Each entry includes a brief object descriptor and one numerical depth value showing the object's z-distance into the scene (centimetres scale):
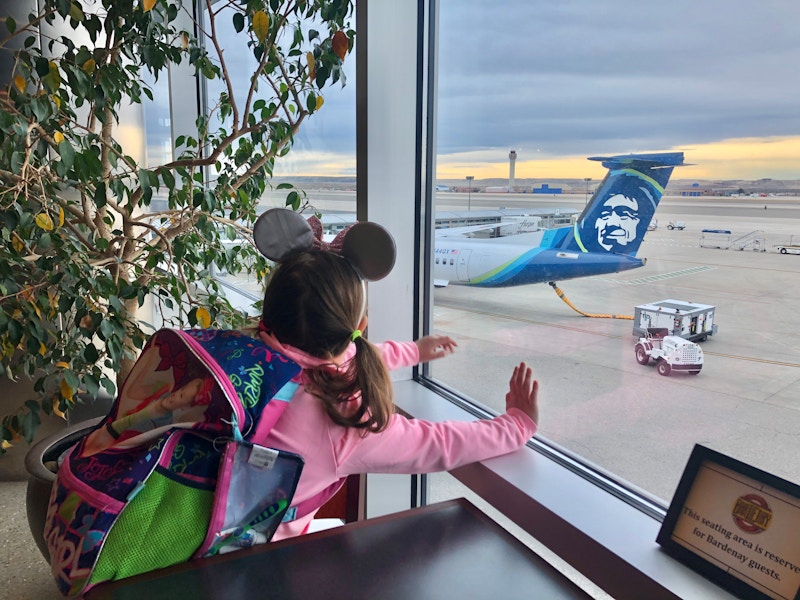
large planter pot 160
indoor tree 162
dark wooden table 86
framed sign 83
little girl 110
